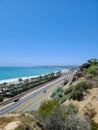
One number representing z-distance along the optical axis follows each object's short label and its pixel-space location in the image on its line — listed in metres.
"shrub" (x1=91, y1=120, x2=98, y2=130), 9.29
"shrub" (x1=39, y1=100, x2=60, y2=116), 9.36
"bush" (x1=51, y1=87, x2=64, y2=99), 20.67
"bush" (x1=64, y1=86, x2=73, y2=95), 19.14
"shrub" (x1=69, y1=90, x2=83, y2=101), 15.25
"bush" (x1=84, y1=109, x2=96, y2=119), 11.63
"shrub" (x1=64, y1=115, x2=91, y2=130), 7.63
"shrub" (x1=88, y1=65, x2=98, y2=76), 28.71
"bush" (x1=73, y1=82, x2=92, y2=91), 17.50
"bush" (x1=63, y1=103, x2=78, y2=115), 11.74
